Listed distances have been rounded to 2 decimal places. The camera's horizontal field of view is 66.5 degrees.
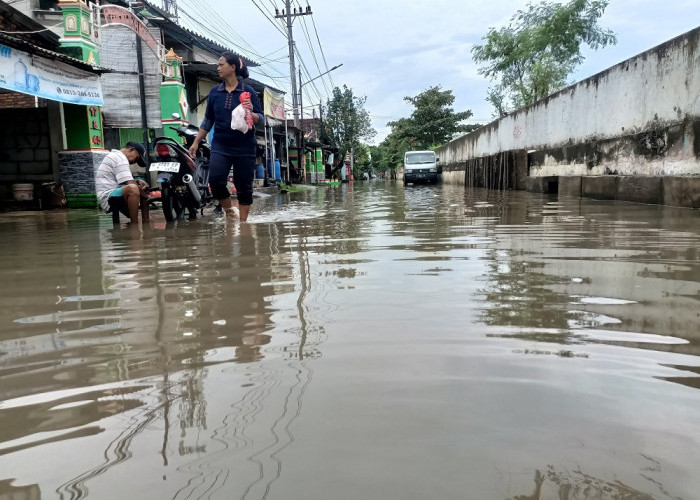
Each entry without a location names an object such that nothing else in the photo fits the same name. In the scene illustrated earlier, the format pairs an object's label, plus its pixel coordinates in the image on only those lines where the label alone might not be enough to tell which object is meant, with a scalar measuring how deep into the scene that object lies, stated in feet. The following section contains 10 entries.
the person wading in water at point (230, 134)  16.62
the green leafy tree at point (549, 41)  71.87
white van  75.05
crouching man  17.56
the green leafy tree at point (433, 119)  139.44
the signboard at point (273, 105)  63.85
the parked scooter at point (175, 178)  18.93
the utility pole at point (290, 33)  74.38
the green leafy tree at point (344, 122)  134.06
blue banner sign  23.45
